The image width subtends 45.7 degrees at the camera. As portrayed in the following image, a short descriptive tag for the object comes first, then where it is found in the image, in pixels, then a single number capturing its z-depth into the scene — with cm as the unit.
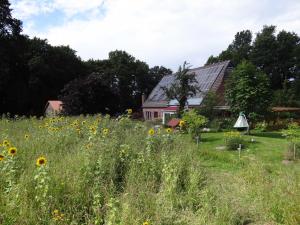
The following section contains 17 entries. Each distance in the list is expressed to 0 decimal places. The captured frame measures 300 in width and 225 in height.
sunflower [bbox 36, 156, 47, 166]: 426
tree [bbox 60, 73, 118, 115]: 2606
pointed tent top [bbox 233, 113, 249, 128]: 1972
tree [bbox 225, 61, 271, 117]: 2147
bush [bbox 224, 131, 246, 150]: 1360
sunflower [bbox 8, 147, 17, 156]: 477
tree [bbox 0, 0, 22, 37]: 3516
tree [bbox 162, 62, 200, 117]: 2687
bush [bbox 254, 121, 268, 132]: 2282
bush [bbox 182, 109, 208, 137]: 1598
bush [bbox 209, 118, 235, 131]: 2338
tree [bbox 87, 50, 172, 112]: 5559
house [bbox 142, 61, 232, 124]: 3070
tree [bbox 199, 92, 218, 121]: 2600
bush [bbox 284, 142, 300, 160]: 1112
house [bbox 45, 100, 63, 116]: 4106
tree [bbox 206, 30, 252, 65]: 5872
